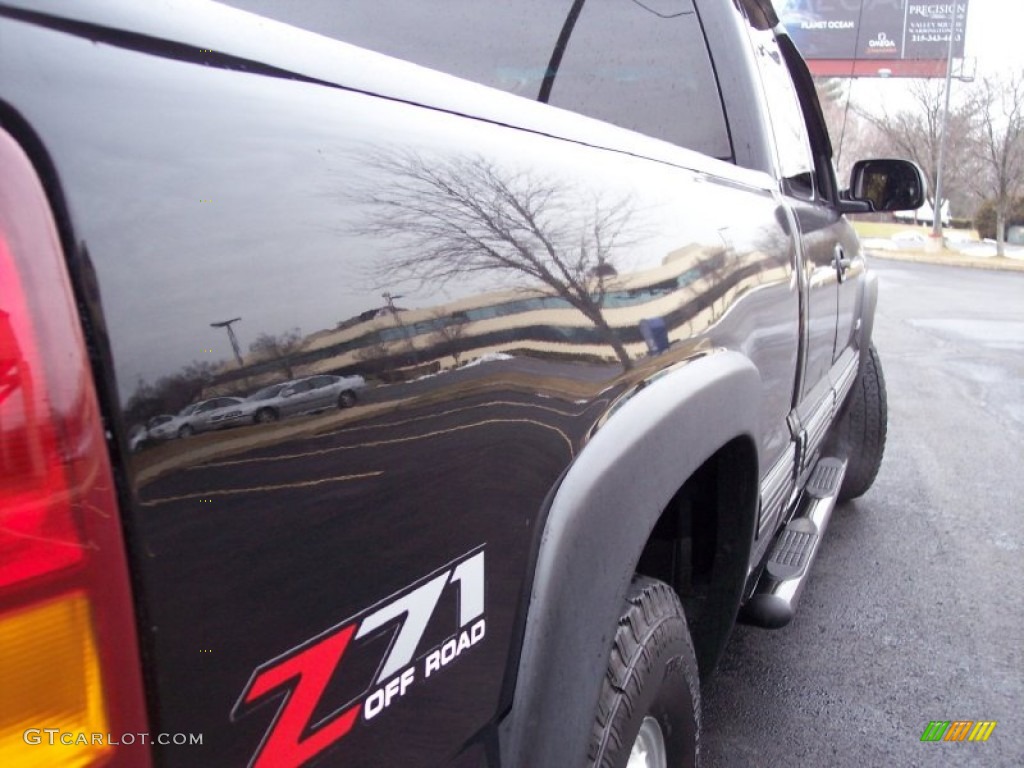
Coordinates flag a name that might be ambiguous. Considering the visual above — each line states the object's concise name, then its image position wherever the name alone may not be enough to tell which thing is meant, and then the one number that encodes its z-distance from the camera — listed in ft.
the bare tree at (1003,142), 81.05
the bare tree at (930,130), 82.99
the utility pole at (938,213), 71.20
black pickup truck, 2.10
